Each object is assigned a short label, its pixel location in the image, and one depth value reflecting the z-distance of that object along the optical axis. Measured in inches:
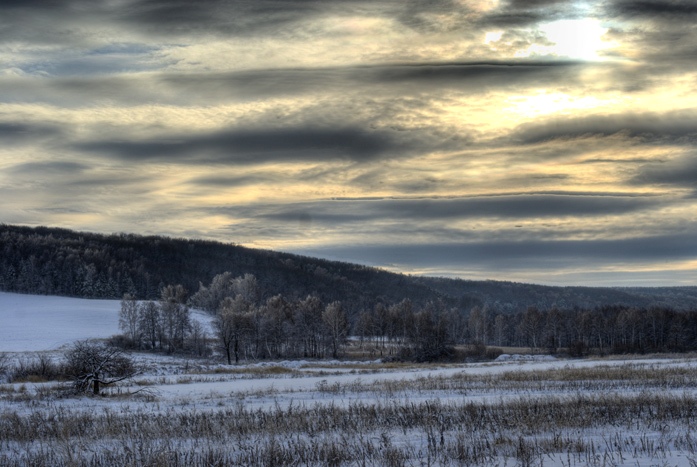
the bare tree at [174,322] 5201.8
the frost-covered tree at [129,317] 5206.7
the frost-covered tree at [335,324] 5329.7
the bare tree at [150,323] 5167.3
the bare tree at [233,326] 4401.3
